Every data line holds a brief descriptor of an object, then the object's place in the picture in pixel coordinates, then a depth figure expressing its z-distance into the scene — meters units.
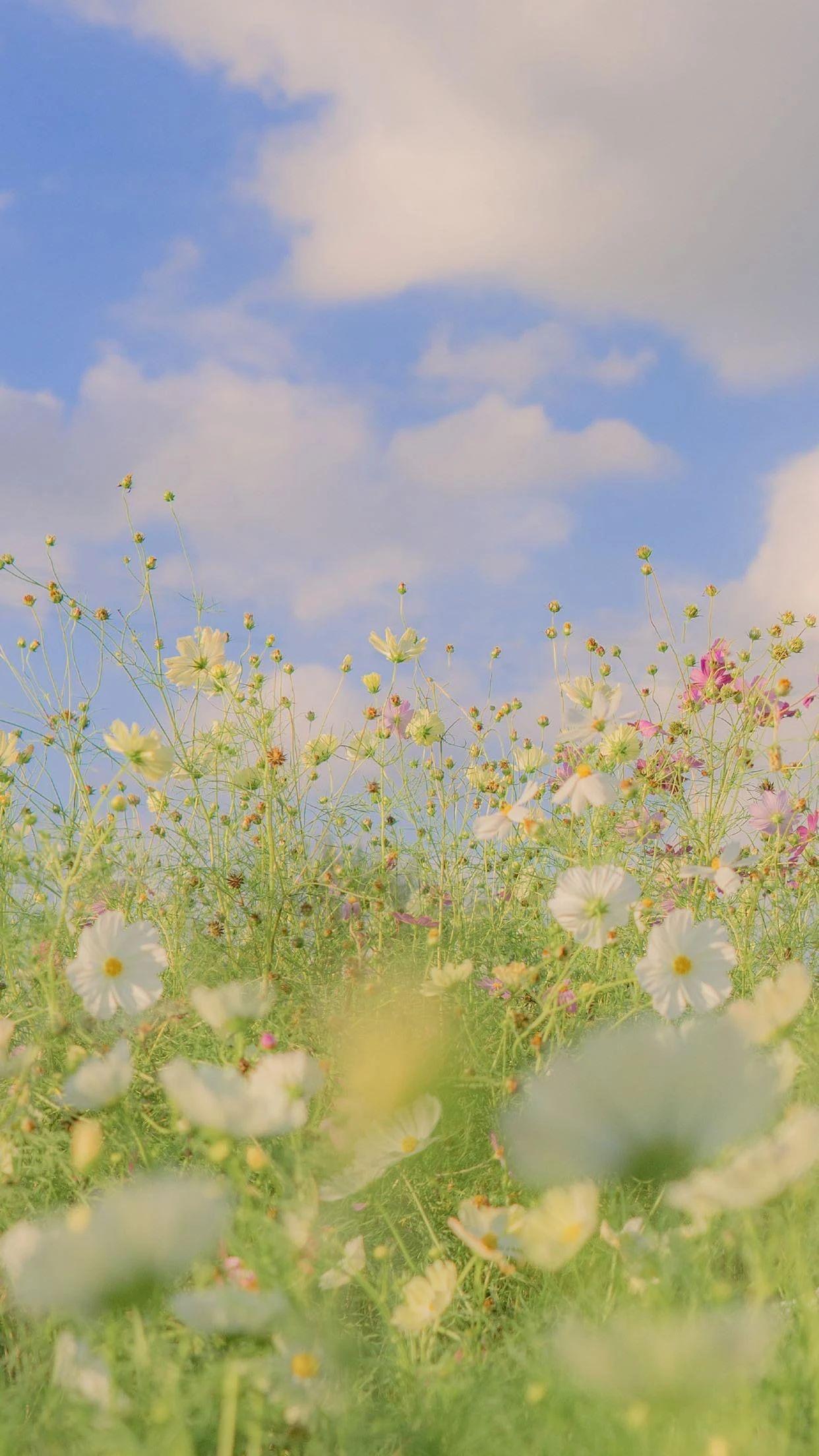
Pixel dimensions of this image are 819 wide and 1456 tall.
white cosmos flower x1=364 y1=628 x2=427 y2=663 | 2.53
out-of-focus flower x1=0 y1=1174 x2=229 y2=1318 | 0.79
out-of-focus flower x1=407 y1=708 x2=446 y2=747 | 2.61
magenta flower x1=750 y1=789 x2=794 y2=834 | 2.77
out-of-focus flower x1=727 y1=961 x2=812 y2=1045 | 1.01
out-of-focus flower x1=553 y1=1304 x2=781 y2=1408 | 0.66
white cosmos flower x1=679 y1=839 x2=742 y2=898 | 1.80
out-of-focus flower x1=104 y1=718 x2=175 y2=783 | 1.67
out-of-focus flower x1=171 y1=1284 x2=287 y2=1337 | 0.81
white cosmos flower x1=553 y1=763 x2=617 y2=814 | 1.81
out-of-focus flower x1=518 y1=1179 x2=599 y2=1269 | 0.88
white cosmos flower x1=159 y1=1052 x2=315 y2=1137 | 0.87
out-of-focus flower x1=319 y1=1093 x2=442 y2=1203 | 1.24
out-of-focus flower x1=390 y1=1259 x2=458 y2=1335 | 1.02
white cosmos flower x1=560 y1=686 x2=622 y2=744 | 2.05
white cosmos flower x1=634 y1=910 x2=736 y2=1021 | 1.35
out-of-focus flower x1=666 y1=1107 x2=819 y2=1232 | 0.79
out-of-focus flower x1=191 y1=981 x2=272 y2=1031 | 1.06
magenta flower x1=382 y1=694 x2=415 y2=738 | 2.63
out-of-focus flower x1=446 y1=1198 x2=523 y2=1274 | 1.12
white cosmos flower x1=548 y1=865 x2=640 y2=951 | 1.48
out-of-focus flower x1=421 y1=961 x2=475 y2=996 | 1.51
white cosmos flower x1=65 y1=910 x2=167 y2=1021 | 1.48
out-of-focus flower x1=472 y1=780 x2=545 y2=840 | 1.79
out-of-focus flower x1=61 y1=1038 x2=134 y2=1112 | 1.08
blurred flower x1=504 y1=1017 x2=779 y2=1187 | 0.91
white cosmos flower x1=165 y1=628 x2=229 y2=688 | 2.40
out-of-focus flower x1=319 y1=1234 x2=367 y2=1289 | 1.03
